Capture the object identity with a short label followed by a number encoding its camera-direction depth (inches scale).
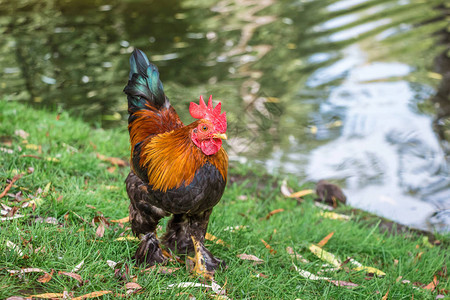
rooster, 112.4
